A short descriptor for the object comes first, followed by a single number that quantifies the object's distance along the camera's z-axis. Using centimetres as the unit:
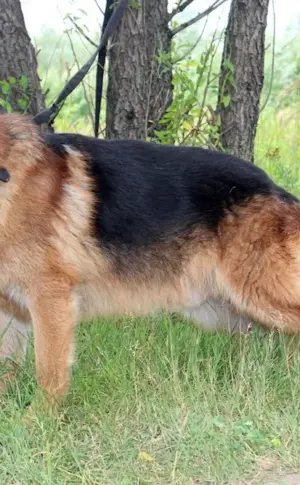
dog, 369
